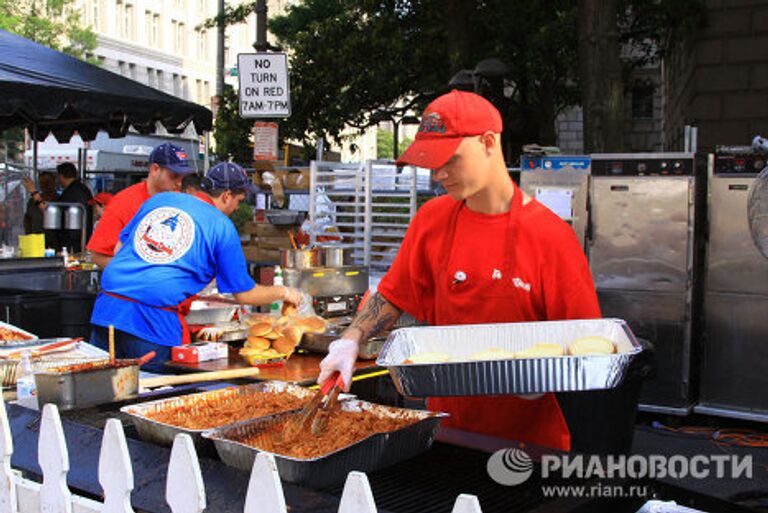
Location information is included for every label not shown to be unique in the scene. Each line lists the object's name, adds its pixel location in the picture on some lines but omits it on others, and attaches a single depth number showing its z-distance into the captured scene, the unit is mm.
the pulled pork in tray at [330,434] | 2395
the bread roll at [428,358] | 2449
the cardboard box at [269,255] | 10645
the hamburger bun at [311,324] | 5223
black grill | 2199
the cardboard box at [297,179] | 12578
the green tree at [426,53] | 17422
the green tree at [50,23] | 36906
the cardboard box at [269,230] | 10703
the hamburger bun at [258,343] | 4980
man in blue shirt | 4855
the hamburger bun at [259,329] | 5035
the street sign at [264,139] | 11923
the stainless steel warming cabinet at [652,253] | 8328
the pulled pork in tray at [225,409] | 2791
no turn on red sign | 10250
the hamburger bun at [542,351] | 2406
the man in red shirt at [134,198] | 6141
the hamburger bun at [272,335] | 5047
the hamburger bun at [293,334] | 5043
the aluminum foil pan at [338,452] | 2264
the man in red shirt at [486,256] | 2869
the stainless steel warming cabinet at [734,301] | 8141
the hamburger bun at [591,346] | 2414
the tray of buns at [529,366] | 2305
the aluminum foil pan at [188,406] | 2611
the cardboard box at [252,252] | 10938
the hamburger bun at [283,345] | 4965
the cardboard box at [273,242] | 10609
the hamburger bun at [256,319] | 5265
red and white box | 4785
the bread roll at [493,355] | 2348
